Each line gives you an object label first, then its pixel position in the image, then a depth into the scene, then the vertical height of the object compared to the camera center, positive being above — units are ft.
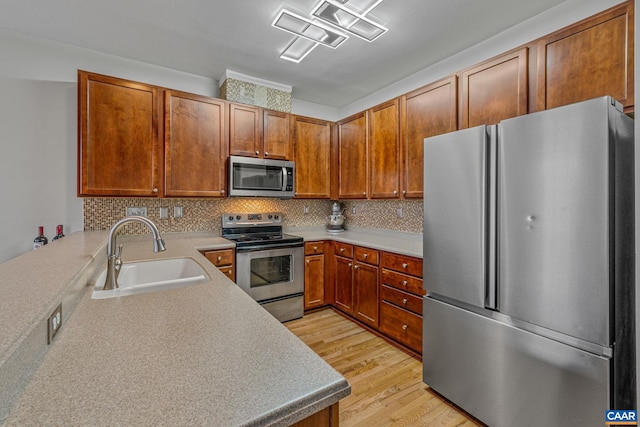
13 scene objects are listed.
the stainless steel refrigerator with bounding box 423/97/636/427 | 3.94 -0.90
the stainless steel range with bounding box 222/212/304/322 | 9.04 -1.81
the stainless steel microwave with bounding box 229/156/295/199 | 9.48 +1.24
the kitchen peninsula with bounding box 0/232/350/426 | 1.68 -1.18
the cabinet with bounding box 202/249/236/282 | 8.40 -1.43
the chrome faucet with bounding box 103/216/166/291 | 4.22 -0.53
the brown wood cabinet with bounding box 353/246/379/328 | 8.89 -2.42
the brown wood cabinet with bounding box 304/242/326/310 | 10.40 -2.38
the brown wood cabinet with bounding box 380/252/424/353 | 7.47 -2.46
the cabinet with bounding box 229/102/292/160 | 9.66 +2.88
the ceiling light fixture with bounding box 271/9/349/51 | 6.63 +4.70
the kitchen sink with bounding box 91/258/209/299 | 4.18 -1.16
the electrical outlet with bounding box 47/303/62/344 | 2.41 -1.00
